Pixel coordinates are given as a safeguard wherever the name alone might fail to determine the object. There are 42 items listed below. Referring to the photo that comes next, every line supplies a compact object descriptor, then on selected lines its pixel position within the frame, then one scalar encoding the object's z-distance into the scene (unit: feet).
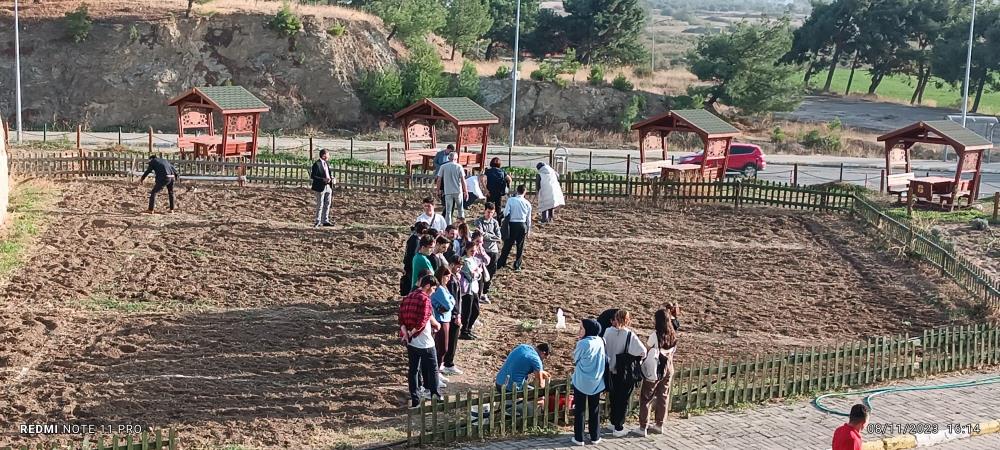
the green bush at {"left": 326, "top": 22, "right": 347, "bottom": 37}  171.12
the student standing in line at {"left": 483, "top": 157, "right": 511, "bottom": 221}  77.15
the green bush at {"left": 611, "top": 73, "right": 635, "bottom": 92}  178.91
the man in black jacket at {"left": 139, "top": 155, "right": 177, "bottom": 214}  81.82
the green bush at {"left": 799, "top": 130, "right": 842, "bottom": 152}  165.89
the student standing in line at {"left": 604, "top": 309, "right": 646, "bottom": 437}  41.09
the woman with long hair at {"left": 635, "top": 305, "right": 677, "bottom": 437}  42.01
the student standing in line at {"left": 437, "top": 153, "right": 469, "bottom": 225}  75.05
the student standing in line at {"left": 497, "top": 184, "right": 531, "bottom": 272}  66.39
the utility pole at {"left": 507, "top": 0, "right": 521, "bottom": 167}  148.56
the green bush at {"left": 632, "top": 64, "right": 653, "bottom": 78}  204.85
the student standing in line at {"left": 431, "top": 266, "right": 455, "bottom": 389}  46.16
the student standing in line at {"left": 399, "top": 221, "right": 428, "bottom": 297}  54.03
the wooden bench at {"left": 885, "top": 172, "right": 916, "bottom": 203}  100.12
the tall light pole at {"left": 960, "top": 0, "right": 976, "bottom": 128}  150.10
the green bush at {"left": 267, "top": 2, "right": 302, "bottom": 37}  167.22
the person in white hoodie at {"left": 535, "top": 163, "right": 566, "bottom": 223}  77.66
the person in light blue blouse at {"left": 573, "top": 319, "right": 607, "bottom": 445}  40.16
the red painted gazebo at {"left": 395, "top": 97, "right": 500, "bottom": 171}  105.09
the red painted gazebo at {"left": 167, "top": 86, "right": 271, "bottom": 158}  104.47
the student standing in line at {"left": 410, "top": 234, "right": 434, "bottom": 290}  50.44
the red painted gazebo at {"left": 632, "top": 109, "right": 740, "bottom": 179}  105.60
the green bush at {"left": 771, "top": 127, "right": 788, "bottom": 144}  169.07
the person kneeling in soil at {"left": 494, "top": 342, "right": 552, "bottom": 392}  43.80
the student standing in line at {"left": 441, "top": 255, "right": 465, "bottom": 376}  49.37
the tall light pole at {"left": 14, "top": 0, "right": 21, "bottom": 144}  133.90
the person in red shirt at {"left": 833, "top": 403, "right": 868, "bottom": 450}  32.40
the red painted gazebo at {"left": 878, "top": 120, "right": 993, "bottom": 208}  99.40
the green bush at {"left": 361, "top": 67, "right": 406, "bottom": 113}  164.86
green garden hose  47.77
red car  132.26
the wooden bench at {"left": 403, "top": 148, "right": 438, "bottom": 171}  101.55
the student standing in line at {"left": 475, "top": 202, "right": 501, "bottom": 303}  60.18
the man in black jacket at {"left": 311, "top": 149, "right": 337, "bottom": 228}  76.69
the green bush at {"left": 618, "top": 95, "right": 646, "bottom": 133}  170.74
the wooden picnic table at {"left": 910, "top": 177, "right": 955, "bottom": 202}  99.09
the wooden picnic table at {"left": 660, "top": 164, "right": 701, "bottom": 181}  105.40
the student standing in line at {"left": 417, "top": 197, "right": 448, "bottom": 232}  59.47
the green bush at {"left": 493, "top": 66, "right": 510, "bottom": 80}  177.78
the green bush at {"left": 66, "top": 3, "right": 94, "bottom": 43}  160.19
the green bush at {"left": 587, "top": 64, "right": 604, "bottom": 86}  178.40
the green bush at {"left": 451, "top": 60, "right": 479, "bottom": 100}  169.99
